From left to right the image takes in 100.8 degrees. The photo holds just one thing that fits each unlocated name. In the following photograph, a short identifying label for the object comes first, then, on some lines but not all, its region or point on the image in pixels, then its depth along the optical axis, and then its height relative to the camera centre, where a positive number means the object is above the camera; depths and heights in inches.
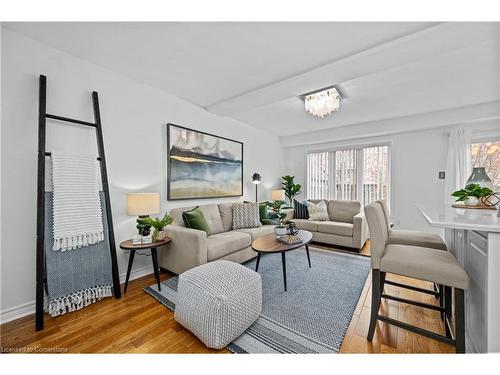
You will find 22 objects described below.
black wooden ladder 64.2 -5.7
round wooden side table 81.3 -24.2
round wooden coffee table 85.0 -25.9
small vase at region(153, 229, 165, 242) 89.5 -22.0
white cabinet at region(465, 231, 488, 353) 43.4 -23.7
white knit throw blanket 71.3 -6.0
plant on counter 65.5 -2.0
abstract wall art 115.3 +13.8
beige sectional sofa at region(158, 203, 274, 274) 89.6 -27.2
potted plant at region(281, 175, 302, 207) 198.7 -1.2
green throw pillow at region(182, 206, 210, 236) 103.3 -17.1
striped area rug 56.4 -42.6
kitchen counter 40.3 -18.2
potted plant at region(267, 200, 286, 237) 102.1 -20.3
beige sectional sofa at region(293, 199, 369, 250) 137.5 -27.9
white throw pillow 163.4 -19.4
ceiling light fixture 109.1 +46.4
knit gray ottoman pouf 53.5 -32.3
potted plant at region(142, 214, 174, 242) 87.0 -16.2
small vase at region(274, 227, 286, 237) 101.8 -22.0
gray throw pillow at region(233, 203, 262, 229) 131.7 -19.0
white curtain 136.7 +17.7
